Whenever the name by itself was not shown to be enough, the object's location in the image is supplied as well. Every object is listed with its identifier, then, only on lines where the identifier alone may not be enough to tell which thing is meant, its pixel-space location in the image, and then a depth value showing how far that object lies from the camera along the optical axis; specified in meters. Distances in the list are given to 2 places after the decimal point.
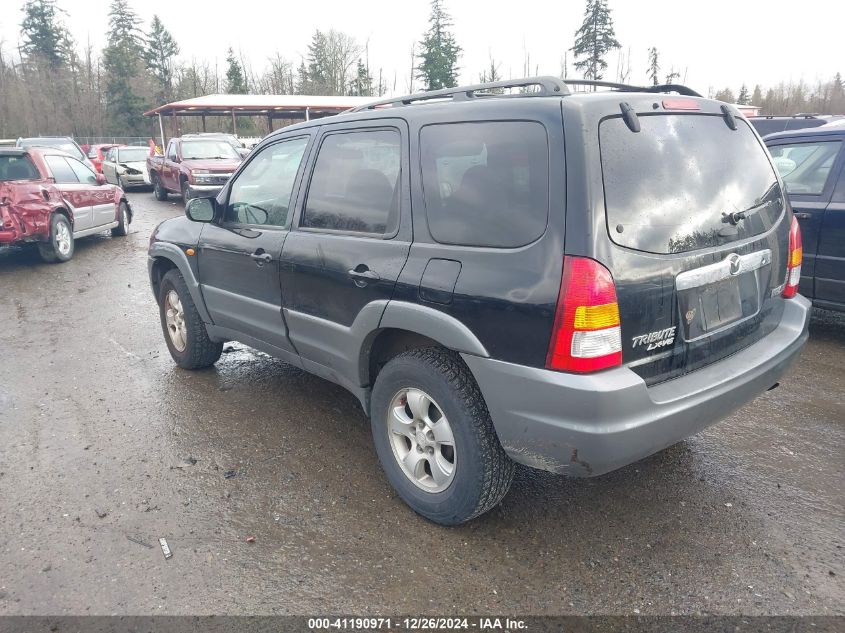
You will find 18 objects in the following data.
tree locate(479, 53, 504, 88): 43.36
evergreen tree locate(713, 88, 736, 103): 49.00
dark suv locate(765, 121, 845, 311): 5.00
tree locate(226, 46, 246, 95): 61.66
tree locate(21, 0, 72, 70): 55.03
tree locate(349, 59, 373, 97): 59.53
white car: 20.50
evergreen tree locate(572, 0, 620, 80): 47.78
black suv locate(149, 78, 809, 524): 2.30
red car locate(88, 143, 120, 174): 21.55
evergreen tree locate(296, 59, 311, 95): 59.75
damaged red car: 8.82
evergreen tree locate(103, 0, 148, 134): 53.12
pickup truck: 14.80
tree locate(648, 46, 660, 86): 53.71
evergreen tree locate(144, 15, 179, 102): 60.12
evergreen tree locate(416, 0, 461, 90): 52.50
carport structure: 29.87
